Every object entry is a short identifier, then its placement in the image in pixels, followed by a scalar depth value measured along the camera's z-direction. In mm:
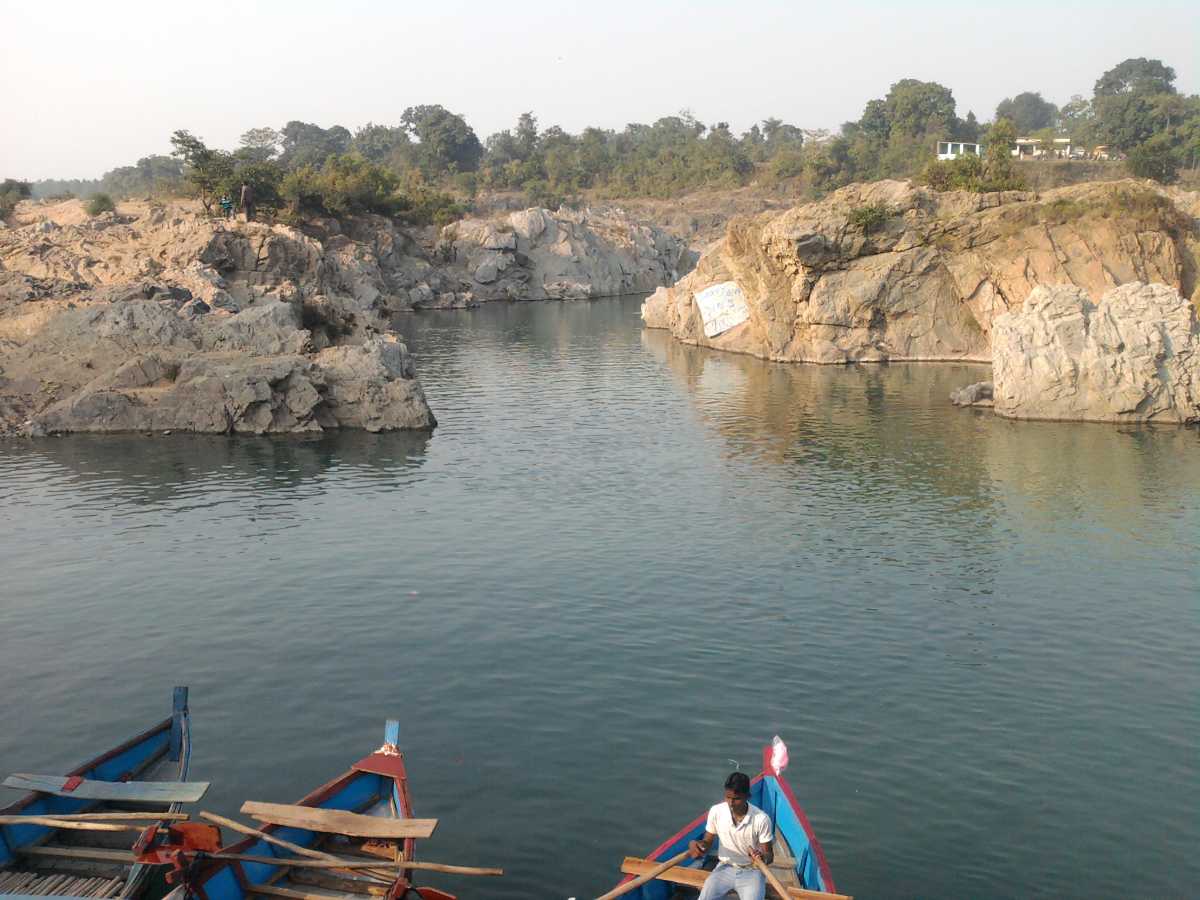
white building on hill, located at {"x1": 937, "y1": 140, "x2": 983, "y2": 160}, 117762
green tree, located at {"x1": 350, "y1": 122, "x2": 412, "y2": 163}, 189375
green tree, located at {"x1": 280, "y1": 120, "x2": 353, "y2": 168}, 185250
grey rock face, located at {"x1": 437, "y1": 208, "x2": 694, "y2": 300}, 115188
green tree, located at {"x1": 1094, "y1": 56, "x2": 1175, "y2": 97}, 164875
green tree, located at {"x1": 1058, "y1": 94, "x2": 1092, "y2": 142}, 173850
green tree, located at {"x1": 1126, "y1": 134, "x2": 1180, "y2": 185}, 107688
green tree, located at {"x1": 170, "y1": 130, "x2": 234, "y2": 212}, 88312
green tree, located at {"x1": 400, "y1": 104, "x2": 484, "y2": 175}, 169750
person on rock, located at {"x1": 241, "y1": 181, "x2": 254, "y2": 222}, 88094
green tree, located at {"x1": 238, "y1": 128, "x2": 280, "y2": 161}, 182875
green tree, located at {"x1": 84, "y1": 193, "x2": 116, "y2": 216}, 87812
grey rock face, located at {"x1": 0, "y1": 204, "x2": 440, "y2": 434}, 40906
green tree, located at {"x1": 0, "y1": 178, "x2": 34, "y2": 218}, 88188
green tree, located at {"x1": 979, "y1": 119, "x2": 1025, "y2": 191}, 66125
